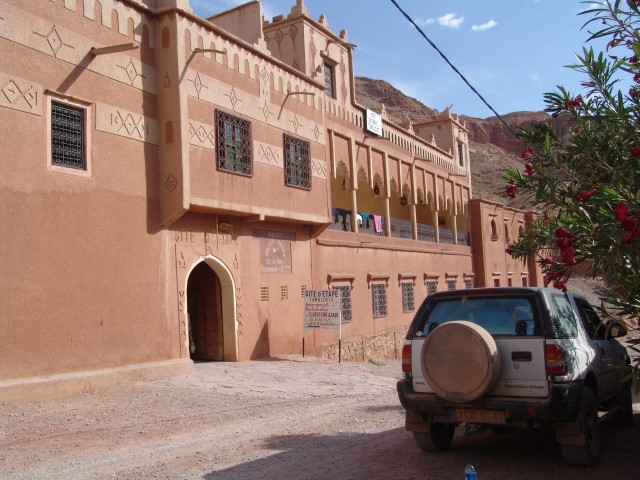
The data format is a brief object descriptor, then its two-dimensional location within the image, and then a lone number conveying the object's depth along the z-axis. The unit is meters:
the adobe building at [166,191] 9.91
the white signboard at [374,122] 21.38
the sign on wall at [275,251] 15.23
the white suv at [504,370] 5.29
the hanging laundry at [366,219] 22.52
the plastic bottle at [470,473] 3.67
